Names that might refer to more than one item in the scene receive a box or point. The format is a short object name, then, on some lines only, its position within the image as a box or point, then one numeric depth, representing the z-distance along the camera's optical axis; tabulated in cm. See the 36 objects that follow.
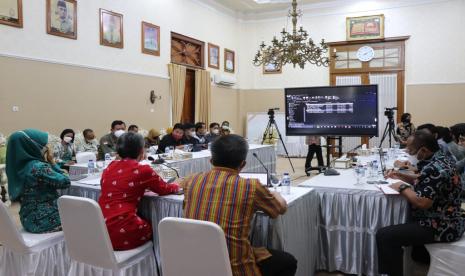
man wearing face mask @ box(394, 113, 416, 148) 748
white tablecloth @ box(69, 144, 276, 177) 442
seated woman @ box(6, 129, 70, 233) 252
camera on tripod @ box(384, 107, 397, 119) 658
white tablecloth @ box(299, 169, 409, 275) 274
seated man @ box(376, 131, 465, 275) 234
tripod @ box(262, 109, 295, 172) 813
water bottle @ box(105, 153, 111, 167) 423
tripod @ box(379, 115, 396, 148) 664
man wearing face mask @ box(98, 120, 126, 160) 591
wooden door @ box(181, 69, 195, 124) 946
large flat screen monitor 490
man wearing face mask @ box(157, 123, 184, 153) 606
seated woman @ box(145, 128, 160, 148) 740
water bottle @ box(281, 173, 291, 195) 262
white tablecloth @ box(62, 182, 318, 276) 228
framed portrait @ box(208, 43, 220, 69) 1004
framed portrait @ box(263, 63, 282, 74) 1130
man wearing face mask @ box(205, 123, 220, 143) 754
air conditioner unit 1024
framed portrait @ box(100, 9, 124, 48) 708
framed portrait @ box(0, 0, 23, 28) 550
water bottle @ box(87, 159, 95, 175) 372
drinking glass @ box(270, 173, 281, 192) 276
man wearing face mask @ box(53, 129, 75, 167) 560
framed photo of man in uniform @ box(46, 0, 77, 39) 617
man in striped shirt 185
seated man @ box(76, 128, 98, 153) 624
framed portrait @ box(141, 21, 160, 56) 801
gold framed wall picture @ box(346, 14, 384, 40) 997
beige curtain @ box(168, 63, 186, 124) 876
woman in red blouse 230
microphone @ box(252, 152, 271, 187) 280
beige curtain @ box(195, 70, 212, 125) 950
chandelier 629
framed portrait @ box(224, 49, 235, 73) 1075
